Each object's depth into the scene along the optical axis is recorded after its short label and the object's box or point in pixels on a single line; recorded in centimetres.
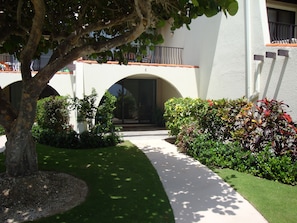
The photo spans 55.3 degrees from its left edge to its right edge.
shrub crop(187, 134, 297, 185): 663
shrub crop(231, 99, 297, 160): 702
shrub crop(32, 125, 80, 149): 1062
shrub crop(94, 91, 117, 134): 1088
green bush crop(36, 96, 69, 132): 1191
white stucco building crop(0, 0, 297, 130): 975
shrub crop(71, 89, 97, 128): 1095
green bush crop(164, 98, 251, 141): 842
